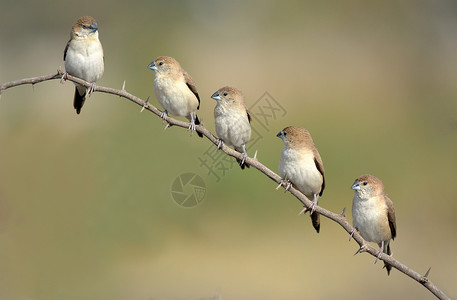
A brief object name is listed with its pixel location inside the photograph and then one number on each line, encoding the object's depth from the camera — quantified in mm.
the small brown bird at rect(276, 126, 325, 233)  8781
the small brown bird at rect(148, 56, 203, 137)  9773
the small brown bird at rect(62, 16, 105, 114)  10102
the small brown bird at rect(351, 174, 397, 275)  9547
